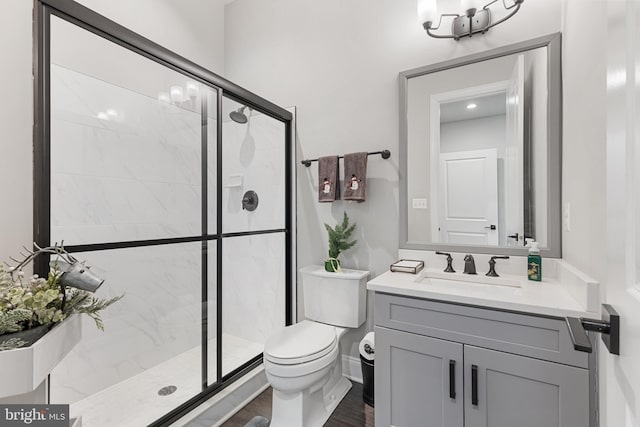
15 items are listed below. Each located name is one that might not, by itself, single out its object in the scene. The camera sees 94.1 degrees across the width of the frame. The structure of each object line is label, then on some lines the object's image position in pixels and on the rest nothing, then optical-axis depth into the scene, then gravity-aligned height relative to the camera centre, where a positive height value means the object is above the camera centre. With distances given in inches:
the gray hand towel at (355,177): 76.2 +9.2
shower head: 79.2 +26.5
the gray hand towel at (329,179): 80.9 +9.0
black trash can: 69.8 -39.8
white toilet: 58.6 -28.4
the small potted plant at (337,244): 78.5 -8.5
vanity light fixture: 63.3 +42.9
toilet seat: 58.7 -28.1
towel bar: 75.6 +15.0
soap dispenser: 57.7 -10.3
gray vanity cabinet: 42.4 -25.0
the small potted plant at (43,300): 30.0 -9.8
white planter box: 27.5 -14.7
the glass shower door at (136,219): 63.7 -1.4
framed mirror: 59.6 +13.3
